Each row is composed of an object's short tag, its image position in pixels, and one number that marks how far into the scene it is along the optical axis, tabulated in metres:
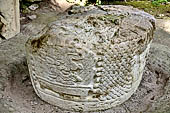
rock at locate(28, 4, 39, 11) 3.24
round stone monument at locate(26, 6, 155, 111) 0.99
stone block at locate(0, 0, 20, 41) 2.20
